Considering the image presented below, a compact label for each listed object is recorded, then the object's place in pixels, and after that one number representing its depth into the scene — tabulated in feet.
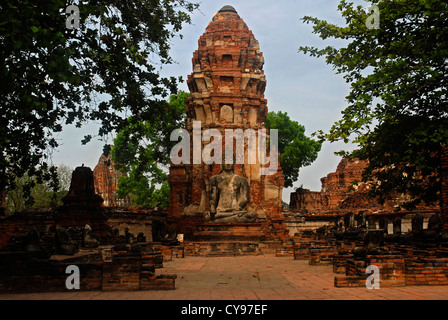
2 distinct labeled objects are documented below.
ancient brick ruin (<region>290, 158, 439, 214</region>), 96.27
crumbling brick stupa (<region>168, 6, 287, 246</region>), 67.10
